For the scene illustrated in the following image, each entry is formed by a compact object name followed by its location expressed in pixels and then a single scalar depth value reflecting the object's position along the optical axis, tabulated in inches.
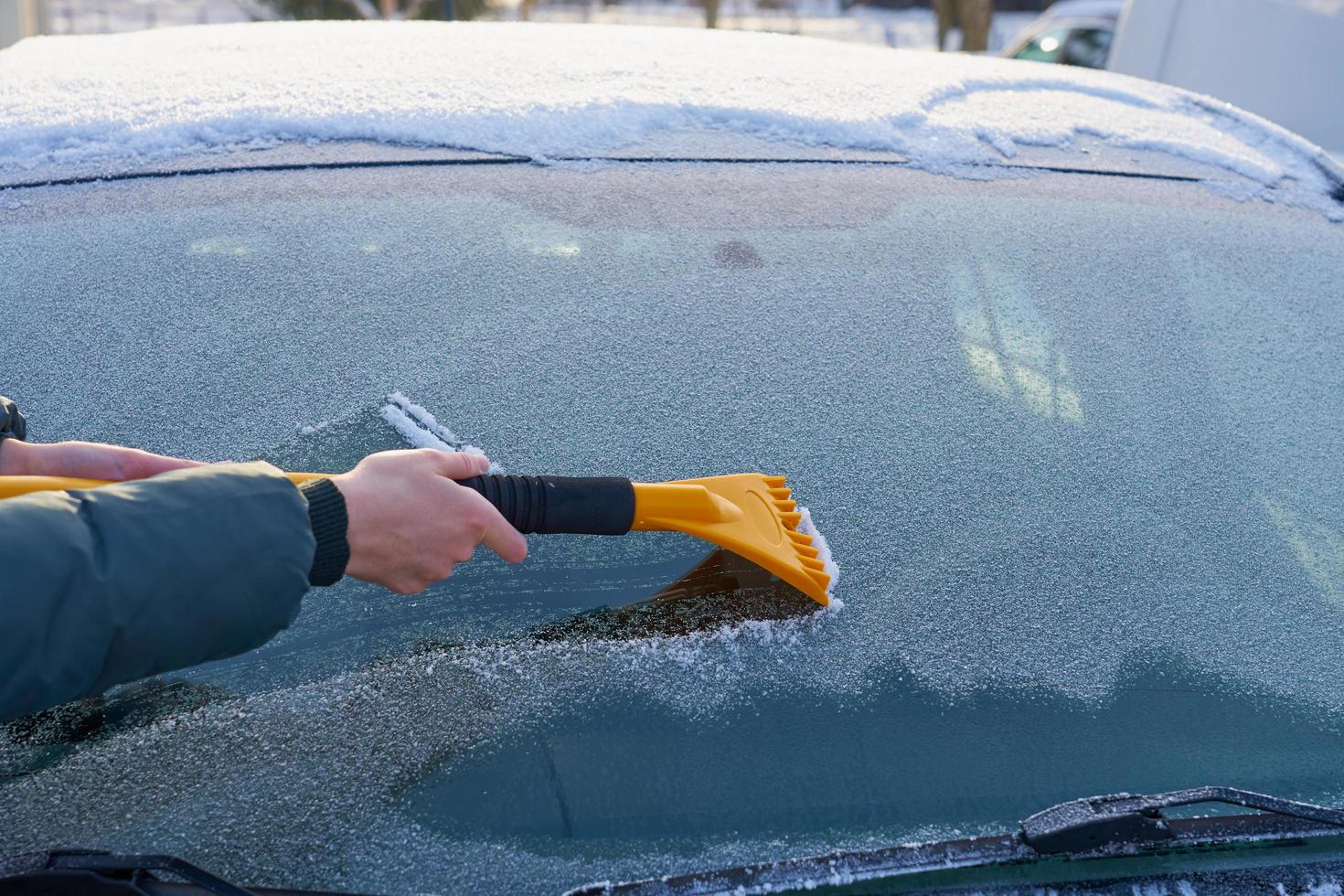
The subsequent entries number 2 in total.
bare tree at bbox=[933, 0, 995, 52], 470.9
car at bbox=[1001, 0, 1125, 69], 281.4
